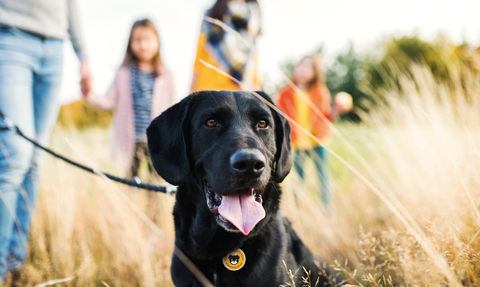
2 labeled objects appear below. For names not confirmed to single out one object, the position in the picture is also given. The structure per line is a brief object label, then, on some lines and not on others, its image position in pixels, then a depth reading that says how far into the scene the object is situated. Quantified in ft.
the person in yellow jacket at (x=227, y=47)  9.29
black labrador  4.58
